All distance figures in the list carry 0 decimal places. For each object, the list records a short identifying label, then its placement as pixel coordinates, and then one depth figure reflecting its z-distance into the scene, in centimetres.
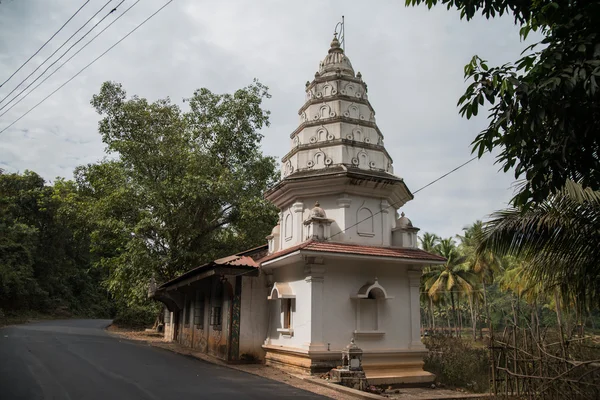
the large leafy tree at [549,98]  486
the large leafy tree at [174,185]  2330
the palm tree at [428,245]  4219
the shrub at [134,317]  3594
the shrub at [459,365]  1388
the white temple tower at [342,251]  1277
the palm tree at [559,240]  802
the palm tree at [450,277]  3891
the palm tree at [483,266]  3622
